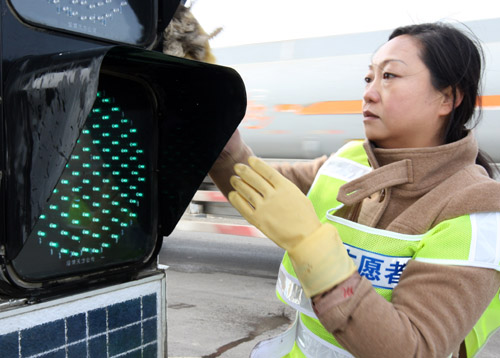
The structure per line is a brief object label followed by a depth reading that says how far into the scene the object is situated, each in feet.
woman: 3.76
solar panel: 3.84
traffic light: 3.38
